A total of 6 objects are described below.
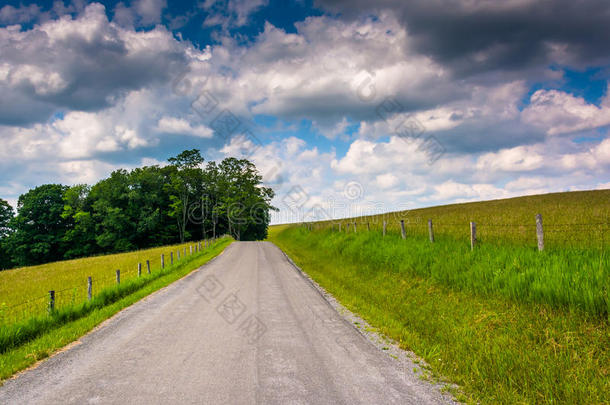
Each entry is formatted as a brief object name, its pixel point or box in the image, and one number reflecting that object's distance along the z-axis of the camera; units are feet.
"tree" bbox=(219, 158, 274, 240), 207.31
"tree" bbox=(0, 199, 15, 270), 176.04
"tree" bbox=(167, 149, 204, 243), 198.70
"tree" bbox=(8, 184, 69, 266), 168.25
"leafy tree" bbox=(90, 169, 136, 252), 175.94
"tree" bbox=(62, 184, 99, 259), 178.60
